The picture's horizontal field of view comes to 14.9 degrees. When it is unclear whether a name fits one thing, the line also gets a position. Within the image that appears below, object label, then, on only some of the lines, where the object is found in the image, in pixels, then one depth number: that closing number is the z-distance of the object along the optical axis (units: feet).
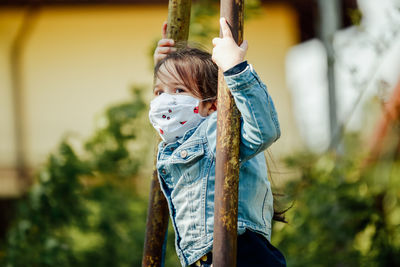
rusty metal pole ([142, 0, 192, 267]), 10.65
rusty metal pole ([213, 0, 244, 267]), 9.78
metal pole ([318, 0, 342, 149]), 19.42
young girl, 10.18
